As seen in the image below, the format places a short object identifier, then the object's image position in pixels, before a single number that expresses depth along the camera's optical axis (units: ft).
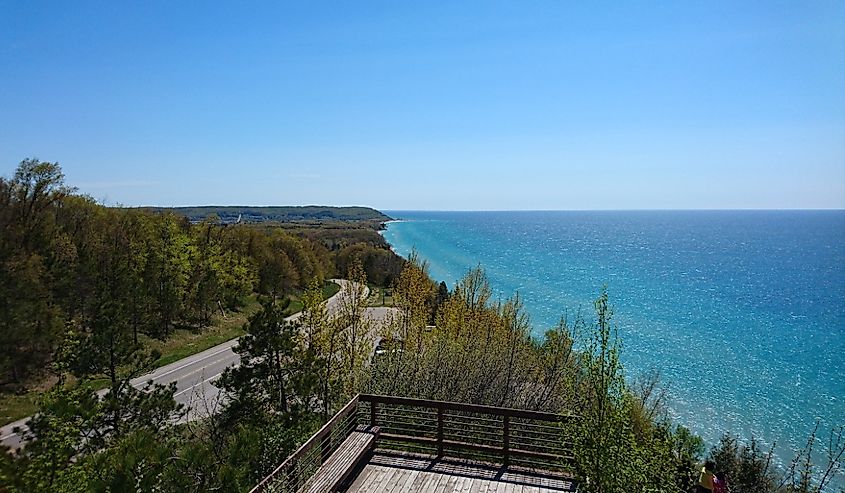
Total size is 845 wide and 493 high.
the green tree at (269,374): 38.22
